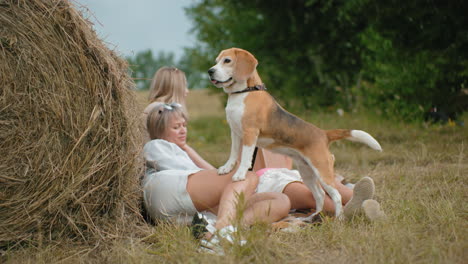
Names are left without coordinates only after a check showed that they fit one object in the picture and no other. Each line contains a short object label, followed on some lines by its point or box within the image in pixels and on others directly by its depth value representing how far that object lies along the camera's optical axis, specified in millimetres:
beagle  3281
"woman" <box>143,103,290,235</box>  3088
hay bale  2867
